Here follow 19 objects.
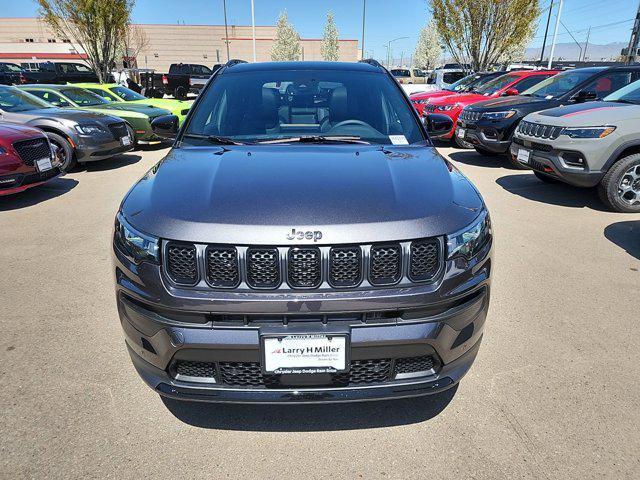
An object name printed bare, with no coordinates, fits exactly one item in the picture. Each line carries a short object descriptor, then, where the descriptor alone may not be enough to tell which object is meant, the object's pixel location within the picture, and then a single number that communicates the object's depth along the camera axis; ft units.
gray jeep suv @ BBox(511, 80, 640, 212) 18.33
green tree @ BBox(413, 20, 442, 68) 221.25
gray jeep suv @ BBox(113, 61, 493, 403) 5.78
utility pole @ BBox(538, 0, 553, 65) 127.26
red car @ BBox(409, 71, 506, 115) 42.08
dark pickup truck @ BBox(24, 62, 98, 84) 72.74
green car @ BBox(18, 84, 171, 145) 33.17
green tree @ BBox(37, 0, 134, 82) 64.39
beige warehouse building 227.61
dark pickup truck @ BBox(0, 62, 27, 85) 71.97
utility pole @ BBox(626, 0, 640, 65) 50.85
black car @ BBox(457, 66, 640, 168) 25.88
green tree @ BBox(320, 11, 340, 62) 215.51
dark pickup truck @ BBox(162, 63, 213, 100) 73.10
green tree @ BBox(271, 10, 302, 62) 192.13
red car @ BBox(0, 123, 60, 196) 19.76
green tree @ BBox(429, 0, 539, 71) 65.51
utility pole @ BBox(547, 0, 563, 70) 87.71
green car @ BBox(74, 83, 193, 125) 37.50
